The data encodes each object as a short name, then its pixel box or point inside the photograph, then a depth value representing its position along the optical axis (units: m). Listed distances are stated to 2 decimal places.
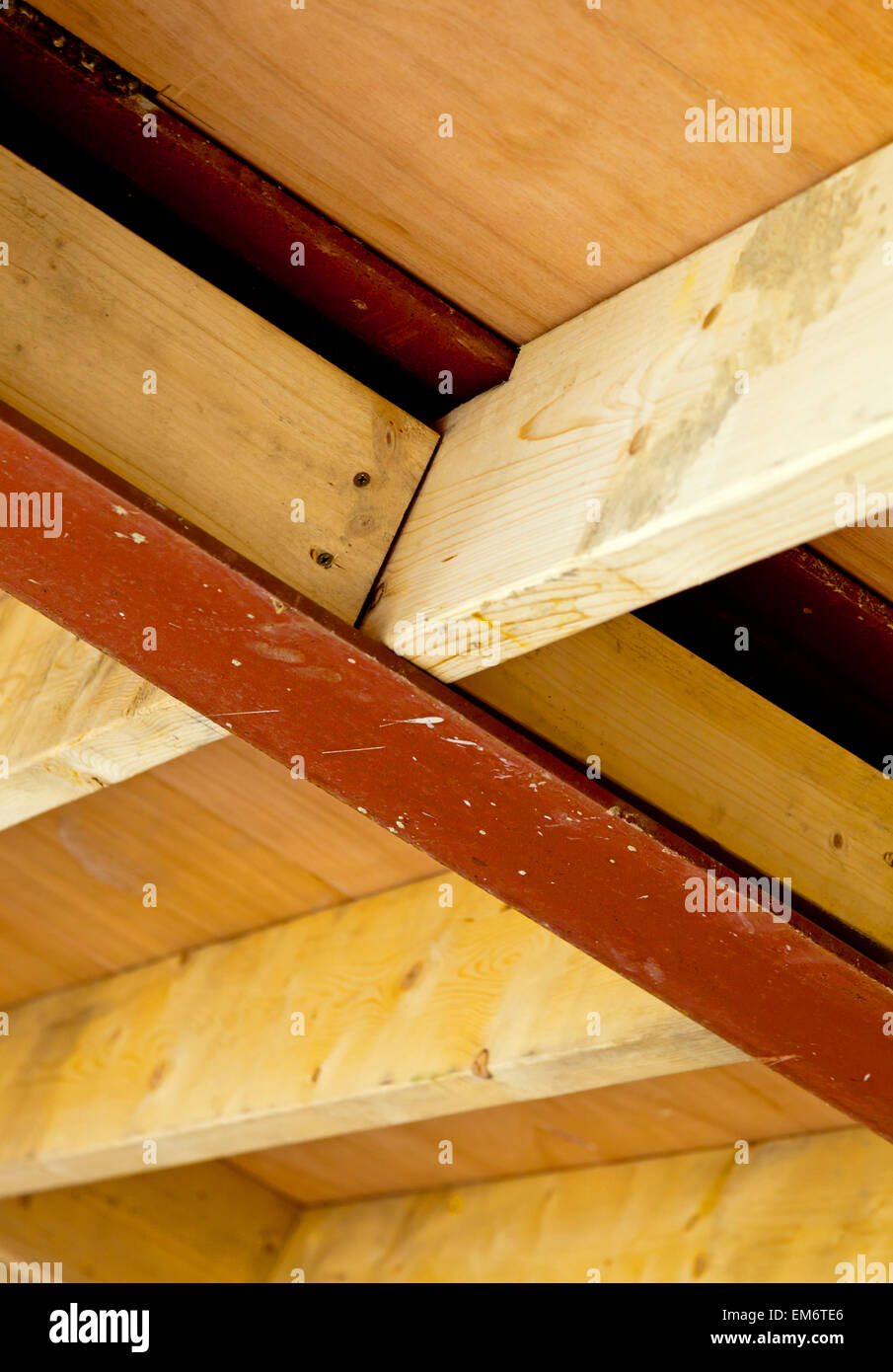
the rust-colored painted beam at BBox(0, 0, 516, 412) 1.31
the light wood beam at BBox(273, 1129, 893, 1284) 2.53
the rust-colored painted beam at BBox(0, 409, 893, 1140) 1.26
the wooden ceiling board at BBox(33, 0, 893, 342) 1.08
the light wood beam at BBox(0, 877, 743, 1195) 2.19
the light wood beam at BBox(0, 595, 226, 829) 1.68
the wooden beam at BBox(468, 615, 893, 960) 1.51
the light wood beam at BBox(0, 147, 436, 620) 1.29
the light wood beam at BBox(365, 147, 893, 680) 1.03
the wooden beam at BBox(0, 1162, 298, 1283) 3.68
